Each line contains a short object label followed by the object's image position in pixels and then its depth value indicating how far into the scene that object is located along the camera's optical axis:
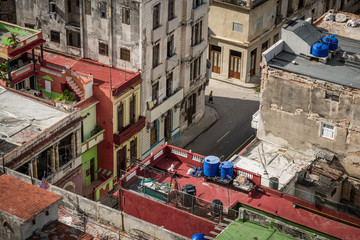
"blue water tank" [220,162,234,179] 67.67
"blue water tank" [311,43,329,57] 77.56
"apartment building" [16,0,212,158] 83.56
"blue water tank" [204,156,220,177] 68.06
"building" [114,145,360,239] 63.03
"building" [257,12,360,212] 73.81
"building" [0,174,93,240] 51.47
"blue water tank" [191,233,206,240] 56.69
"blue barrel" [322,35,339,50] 78.88
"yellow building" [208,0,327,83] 109.06
